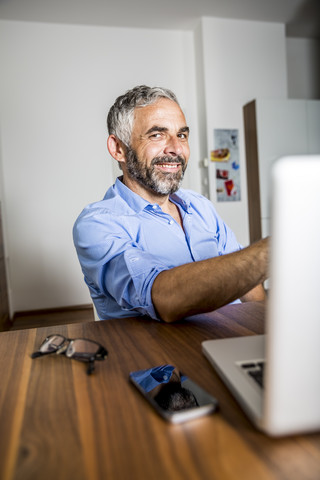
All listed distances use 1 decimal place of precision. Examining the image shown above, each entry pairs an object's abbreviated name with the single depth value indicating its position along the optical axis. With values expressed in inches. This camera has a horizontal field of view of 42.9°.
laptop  14.2
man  34.4
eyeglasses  27.1
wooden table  15.9
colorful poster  163.0
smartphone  19.4
